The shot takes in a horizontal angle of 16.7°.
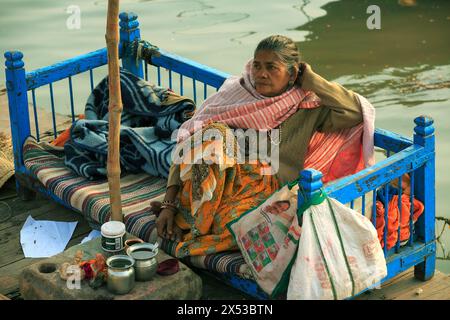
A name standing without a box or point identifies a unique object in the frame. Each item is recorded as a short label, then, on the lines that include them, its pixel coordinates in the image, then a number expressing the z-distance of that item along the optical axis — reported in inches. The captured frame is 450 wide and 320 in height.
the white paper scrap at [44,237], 284.2
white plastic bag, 226.8
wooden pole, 244.8
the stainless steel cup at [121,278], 235.5
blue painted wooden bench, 241.7
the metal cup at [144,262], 240.8
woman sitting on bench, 258.7
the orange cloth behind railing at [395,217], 258.7
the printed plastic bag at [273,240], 236.8
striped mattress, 256.0
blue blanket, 302.5
